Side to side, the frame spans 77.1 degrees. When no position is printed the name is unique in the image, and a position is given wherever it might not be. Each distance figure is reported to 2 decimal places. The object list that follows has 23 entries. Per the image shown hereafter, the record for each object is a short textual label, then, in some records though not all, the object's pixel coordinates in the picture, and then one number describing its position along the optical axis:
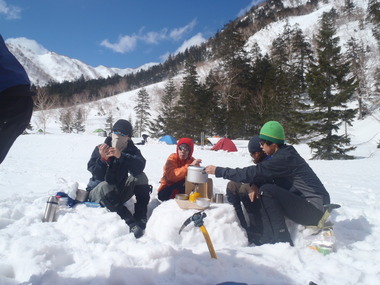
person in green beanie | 2.33
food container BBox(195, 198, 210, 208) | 2.51
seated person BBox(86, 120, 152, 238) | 2.72
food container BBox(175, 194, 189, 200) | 2.74
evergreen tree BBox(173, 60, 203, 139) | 23.65
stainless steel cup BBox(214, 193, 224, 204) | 3.07
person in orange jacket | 3.25
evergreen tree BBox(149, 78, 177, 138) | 30.49
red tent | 15.08
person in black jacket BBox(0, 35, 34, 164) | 1.04
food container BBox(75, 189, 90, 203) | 3.24
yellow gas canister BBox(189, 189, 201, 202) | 2.60
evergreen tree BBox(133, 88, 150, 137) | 41.94
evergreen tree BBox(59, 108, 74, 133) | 41.46
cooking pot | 2.49
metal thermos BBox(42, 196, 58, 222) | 2.66
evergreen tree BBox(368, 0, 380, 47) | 33.56
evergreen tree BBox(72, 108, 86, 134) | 45.78
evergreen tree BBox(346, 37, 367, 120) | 23.06
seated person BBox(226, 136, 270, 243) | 2.70
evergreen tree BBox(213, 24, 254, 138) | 26.50
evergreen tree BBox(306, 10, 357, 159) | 13.27
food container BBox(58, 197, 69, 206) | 3.04
